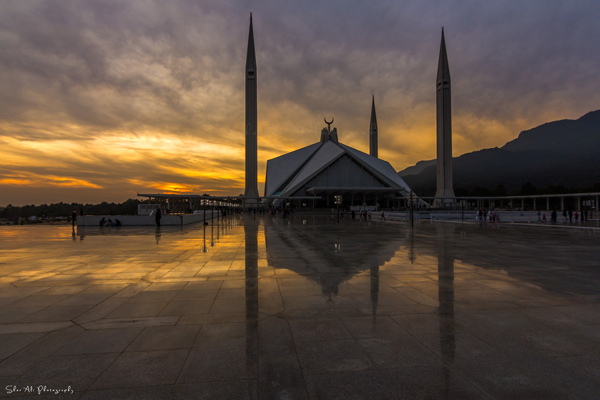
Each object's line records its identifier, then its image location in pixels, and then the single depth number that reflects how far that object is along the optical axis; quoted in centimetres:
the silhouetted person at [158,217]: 1856
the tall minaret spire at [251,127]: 6112
